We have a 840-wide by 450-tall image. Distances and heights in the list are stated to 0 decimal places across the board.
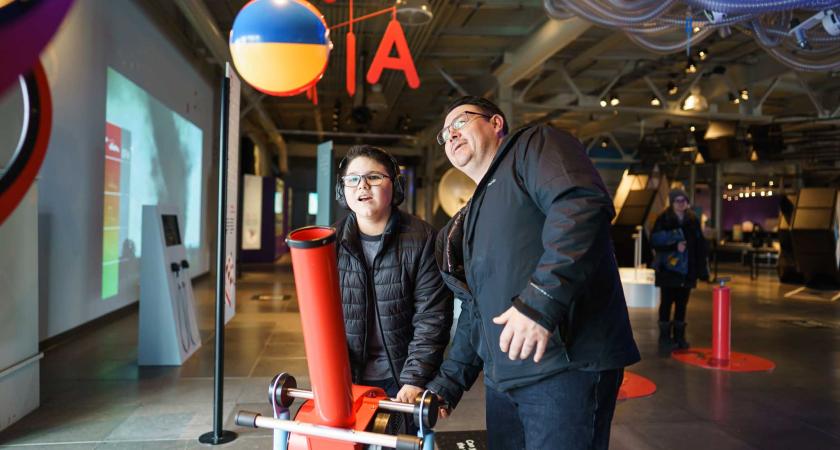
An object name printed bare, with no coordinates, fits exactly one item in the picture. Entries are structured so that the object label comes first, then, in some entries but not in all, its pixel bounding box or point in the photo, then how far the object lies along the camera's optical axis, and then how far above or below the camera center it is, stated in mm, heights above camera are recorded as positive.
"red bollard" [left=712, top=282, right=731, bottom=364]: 5121 -818
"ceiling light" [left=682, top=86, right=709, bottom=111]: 11477 +2475
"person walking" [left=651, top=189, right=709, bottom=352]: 5582 -249
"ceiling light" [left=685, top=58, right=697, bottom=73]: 9322 +2634
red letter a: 4273 +1241
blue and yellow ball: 2436 +760
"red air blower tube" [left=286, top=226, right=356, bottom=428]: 977 -163
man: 1221 -141
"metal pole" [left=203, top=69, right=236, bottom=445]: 3168 -426
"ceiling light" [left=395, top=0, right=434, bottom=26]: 6418 +2403
